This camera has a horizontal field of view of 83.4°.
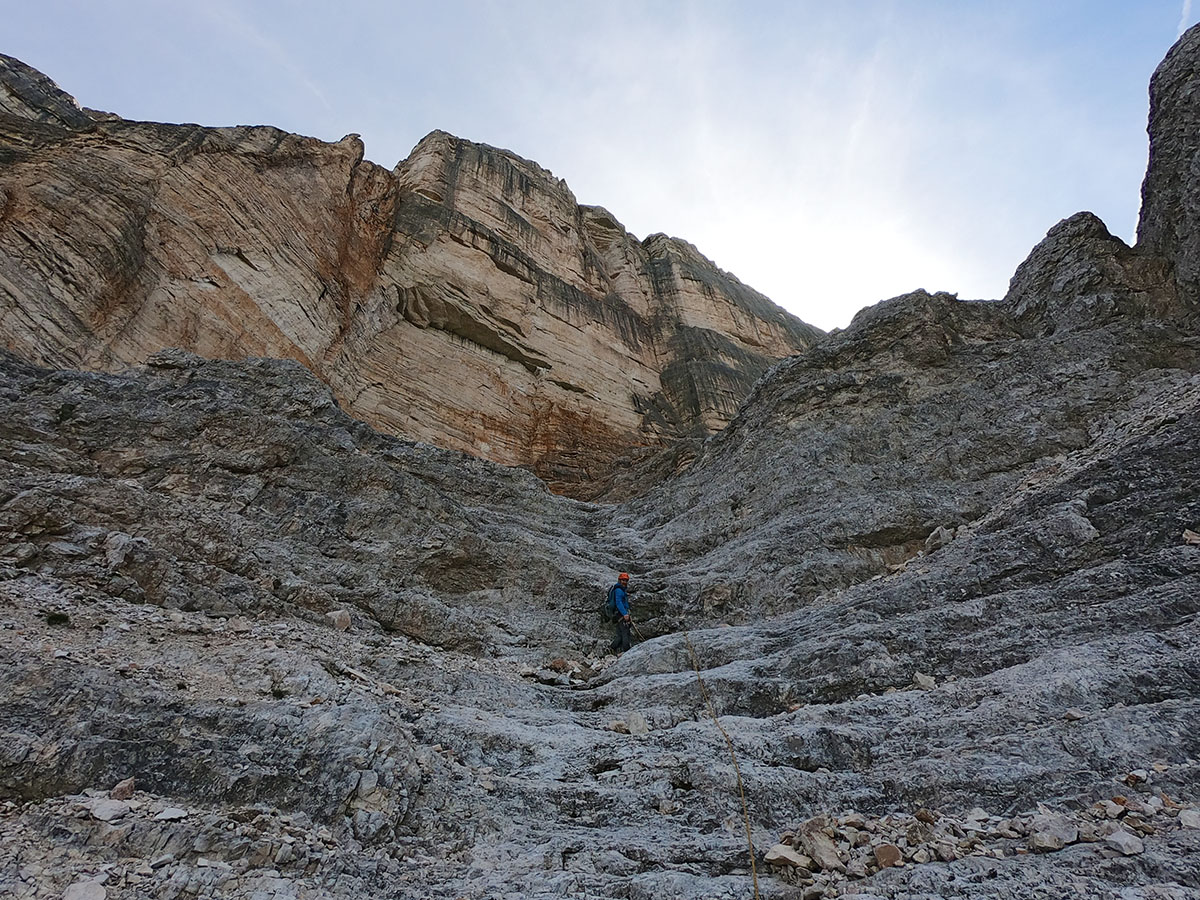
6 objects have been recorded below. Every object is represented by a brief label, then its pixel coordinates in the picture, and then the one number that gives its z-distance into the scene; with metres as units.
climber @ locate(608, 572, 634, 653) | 12.62
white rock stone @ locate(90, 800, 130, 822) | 4.95
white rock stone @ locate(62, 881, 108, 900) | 4.20
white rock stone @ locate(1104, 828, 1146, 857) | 4.18
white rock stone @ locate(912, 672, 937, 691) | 7.55
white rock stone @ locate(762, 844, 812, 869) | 4.89
